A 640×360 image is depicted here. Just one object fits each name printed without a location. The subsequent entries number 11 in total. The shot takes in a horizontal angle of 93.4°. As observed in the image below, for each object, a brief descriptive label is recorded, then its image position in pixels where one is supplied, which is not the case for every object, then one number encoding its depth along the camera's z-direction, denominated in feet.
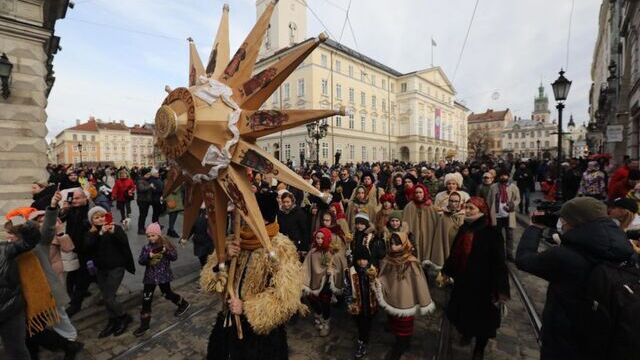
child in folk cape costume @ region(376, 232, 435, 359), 11.78
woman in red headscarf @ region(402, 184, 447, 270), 18.52
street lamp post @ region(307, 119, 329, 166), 51.93
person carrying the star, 7.67
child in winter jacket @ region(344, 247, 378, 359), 12.03
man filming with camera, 6.27
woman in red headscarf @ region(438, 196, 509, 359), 11.32
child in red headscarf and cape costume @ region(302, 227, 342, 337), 13.76
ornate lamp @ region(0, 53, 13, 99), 23.95
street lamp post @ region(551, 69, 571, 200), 27.37
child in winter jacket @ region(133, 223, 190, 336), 13.91
